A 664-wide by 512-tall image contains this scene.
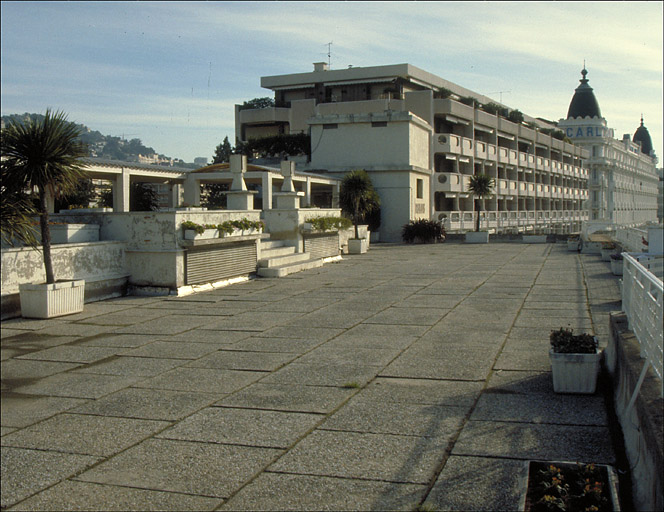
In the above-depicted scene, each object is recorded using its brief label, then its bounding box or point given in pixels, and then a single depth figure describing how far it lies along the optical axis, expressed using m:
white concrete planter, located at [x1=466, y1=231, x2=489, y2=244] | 36.91
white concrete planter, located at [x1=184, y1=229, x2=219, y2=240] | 15.02
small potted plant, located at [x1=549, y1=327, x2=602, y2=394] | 6.73
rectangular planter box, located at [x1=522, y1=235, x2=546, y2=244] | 37.34
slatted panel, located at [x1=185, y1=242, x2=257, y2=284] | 15.47
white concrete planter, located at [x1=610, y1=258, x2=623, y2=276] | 18.25
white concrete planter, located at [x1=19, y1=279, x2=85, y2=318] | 11.52
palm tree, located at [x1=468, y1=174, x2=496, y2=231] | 41.56
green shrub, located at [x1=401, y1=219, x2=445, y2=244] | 36.22
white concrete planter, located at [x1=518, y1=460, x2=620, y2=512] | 3.97
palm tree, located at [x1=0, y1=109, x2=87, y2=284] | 10.74
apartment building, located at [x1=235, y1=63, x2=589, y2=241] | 37.88
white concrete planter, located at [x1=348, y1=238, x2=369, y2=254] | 28.05
